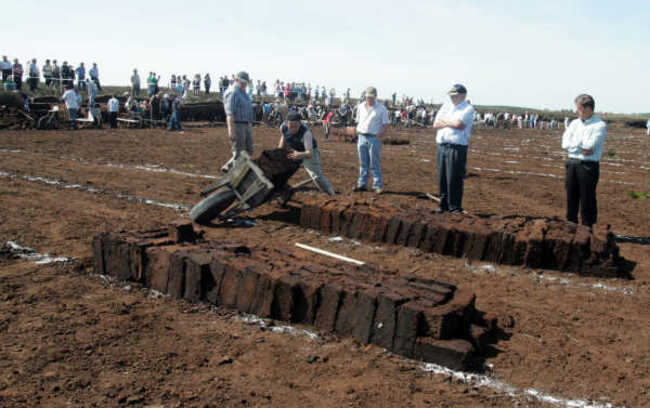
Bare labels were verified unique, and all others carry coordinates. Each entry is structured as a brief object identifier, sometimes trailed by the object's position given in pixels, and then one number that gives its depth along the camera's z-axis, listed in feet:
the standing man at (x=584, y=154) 22.66
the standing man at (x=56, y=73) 114.30
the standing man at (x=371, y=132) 32.83
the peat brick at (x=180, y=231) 18.10
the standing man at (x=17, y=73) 103.71
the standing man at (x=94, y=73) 114.73
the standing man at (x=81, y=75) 113.09
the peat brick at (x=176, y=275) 16.29
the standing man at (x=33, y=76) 108.27
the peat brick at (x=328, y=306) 14.28
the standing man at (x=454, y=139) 26.12
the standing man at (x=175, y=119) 86.02
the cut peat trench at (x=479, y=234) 20.03
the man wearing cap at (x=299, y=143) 27.63
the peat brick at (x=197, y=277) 15.93
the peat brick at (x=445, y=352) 12.64
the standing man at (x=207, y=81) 149.89
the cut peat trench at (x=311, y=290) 13.15
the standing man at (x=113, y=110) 82.64
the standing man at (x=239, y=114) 31.58
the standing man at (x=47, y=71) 111.45
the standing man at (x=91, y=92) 84.43
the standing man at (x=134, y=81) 112.37
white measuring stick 19.41
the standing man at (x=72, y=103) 75.56
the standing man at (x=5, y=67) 101.43
